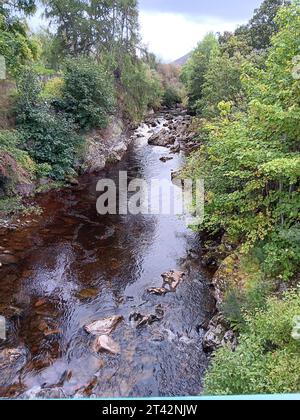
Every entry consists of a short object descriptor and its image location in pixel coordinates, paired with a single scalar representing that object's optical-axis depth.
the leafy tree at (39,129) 14.29
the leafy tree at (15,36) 11.99
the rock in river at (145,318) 7.09
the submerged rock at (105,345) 6.35
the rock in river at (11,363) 5.66
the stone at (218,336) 6.05
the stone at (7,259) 8.94
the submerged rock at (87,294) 7.93
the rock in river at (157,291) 8.09
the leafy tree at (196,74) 25.29
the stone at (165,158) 19.56
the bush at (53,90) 16.35
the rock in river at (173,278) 8.39
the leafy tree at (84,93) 16.69
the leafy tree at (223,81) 15.94
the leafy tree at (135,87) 22.52
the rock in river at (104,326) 6.82
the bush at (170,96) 38.50
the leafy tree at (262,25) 21.73
